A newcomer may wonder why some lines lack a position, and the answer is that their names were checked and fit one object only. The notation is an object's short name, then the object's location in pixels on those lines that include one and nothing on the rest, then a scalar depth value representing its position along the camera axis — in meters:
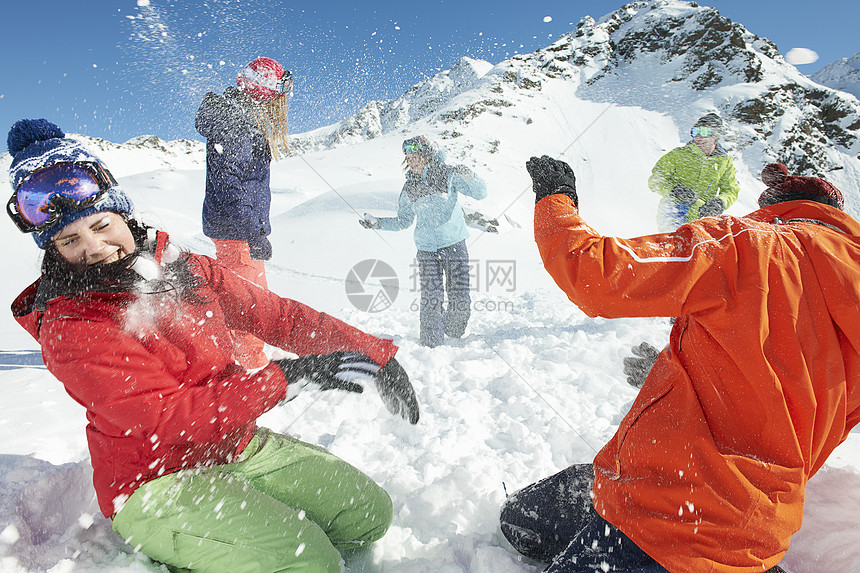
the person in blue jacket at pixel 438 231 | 4.09
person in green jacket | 4.32
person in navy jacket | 3.02
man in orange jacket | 0.99
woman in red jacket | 1.26
